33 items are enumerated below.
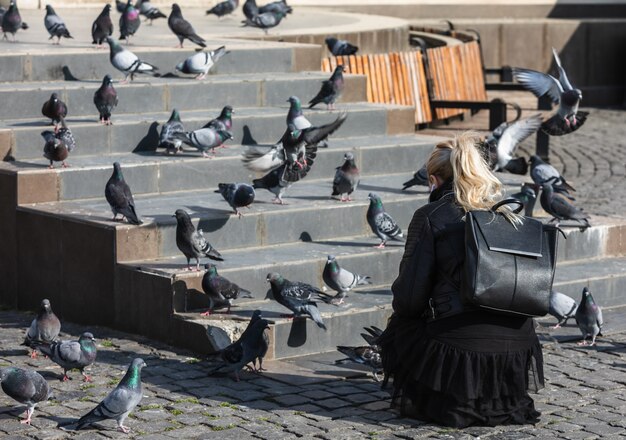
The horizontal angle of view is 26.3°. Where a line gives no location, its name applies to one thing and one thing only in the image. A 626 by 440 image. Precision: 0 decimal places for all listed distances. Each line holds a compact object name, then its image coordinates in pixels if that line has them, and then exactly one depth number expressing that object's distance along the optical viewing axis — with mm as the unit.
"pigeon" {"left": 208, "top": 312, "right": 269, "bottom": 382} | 8102
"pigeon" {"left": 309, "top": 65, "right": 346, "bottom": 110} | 12828
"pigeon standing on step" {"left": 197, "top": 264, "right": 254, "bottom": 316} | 8734
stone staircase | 9133
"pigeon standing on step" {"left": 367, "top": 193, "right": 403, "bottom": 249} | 10094
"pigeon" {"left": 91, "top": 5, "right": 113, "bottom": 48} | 13258
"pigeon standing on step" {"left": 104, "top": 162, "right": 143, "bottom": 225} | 9336
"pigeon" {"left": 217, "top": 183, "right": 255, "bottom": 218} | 9906
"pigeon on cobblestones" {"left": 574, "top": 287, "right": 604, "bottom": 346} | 9164
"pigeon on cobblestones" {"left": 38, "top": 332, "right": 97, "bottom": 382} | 7980
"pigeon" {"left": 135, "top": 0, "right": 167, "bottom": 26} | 16812
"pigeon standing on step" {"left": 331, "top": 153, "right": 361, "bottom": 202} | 10695
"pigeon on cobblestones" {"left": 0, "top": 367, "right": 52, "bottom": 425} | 7199
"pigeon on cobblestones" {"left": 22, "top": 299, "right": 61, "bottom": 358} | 8453
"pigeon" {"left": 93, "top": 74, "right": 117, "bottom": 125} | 11227
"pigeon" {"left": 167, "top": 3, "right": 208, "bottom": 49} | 13617
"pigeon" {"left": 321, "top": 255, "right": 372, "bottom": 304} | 9211
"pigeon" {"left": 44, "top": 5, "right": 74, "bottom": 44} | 13484
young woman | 7102
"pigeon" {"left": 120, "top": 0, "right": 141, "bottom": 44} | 13876
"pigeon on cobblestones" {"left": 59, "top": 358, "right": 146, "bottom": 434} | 7047
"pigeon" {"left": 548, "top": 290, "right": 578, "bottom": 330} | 9492
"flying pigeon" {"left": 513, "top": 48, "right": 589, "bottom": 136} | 13109
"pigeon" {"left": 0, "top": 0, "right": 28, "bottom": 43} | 13758
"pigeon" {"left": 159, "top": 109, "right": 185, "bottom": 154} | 11102
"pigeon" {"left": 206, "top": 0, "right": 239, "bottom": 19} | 18125
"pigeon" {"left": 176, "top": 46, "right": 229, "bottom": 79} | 12648
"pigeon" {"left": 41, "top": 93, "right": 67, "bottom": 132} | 10828
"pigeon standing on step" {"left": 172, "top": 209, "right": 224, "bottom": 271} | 9102
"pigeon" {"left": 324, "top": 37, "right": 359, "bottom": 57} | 15328
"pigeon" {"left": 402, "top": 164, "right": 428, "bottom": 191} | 11133
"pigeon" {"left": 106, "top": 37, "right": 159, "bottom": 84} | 12180
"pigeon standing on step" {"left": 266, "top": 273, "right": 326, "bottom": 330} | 8688
